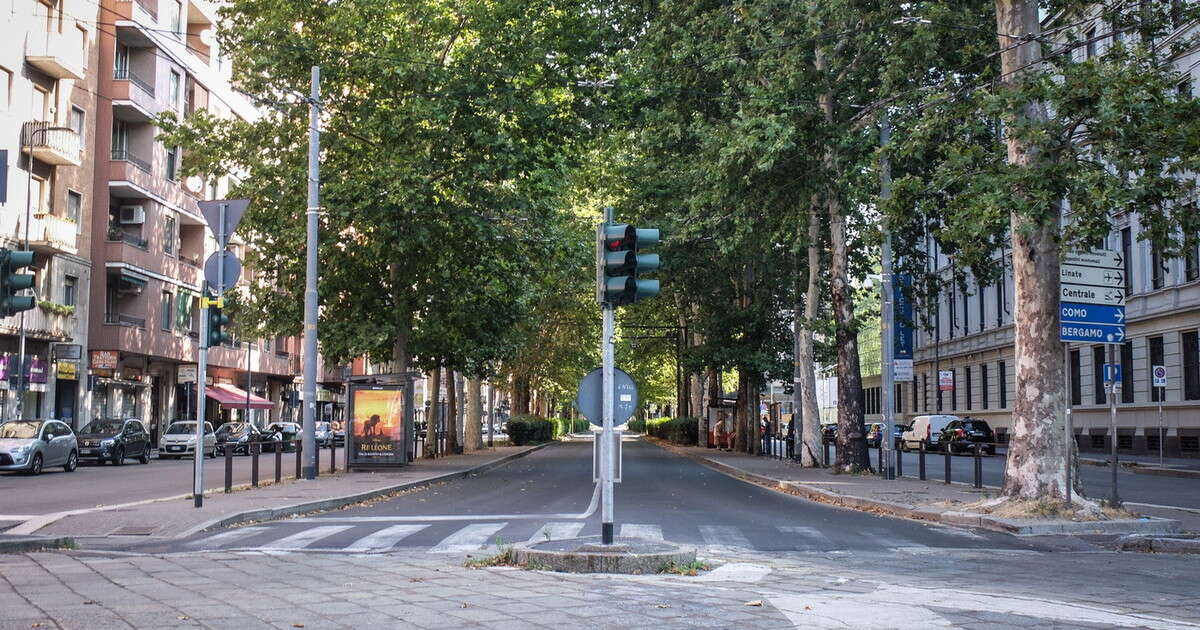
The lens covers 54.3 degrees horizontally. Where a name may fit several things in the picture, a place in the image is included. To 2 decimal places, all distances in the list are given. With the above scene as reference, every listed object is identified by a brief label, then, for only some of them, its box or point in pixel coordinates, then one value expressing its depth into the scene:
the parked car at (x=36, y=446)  29.45
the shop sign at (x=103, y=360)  43.53
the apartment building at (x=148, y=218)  44.62
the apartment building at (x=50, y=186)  37.75
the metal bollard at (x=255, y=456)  21.61
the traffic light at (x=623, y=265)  10.77
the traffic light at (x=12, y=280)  12.34
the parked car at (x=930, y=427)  51.98
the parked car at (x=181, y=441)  44.25
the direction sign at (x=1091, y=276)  16.02
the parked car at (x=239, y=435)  47.75
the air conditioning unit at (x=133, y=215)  47.09
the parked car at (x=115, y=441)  36.38
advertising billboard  29.14
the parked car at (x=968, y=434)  49.12
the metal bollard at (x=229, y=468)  19.49
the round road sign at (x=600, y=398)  10.95
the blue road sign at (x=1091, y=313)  15.79
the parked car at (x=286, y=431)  55.16
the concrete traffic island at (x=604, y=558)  10.14
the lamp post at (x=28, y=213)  36.59
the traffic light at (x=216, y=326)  16.89
